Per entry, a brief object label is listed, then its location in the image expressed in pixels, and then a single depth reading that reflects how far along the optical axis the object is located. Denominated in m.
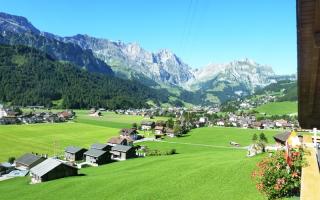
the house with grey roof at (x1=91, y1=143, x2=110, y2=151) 70.71
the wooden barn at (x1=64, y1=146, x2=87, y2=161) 69.16
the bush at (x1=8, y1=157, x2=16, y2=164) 64.07
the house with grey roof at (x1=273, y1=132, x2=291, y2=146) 59.00
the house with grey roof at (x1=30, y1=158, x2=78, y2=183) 47.22
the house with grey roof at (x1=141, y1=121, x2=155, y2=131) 122.22
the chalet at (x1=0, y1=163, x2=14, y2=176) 56.35
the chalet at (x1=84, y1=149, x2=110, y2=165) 63.29
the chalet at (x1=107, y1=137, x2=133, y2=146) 84.17
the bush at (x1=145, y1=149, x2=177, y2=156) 68.11
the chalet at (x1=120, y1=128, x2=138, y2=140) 97.70
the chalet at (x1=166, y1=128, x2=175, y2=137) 102.07
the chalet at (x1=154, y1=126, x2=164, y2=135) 106.18
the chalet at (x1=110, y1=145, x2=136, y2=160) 67.96
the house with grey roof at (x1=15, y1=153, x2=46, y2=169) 58.96
